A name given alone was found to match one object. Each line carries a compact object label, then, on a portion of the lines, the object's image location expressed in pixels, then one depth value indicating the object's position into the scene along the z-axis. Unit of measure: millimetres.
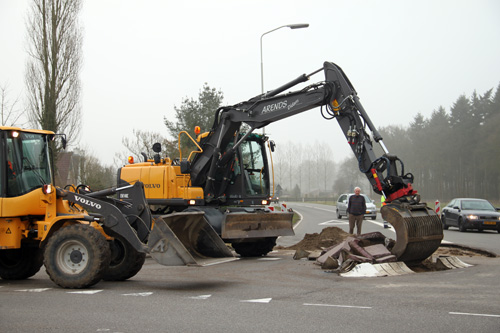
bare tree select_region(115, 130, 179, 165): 38212
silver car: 34038
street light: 25344
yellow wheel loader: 9055
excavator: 11625
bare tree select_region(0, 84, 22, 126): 17802
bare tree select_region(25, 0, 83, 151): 24719
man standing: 18078
